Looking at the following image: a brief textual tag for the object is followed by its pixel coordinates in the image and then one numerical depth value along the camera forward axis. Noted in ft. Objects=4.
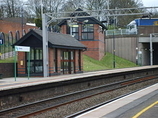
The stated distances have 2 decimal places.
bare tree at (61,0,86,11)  246.06
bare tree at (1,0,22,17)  241.14
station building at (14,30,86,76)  100.94
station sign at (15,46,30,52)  85.25
